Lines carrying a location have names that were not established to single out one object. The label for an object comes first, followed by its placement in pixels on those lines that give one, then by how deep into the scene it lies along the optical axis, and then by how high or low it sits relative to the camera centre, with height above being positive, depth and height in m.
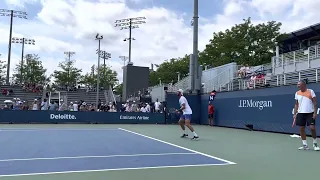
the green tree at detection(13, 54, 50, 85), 60.52 +6.71
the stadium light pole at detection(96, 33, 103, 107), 41.91 +8.85
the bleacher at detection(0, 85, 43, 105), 42.78 +1.93
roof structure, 37.30 +9.05
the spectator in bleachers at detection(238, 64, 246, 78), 23.73 +2.88
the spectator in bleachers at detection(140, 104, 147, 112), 27.67 +0.19
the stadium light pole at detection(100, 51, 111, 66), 62.03 +10.02
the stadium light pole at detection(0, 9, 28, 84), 47.77 +13.82
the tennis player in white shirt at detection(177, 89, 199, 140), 13.04 +0.11
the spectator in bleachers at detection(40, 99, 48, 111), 26.12 +0.29
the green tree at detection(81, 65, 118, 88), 70.75 +6.94
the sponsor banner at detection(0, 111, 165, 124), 23.58 -0.48
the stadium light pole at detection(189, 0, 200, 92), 27.06 +4.32
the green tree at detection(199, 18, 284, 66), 36.78 +7.71
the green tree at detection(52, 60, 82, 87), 66.56 +6.93
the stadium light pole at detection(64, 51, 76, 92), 68.76 +11.32
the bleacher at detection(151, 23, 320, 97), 18.16 +2.62
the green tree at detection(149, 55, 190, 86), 61.44 +7.71
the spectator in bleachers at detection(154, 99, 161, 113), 27.89 +0.45
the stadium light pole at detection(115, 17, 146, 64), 53.38 +13.81
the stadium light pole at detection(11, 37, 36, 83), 60.91 +12.23
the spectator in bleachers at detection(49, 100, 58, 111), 25.27 +0.22
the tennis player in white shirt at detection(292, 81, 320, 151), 9.70 +0.11
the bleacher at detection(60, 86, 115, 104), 45.62 +2.05
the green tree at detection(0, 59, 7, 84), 57.81 +6.38
